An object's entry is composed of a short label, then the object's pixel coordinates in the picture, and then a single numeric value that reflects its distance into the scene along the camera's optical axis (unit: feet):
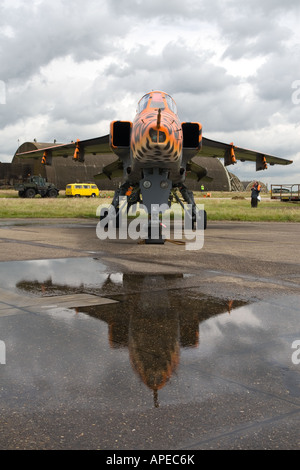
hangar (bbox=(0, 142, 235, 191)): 211.41
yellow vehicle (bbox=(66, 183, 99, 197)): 185.78
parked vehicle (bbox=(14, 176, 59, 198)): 171.32
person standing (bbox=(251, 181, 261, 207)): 109.60
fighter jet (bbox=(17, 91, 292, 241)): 40.52
